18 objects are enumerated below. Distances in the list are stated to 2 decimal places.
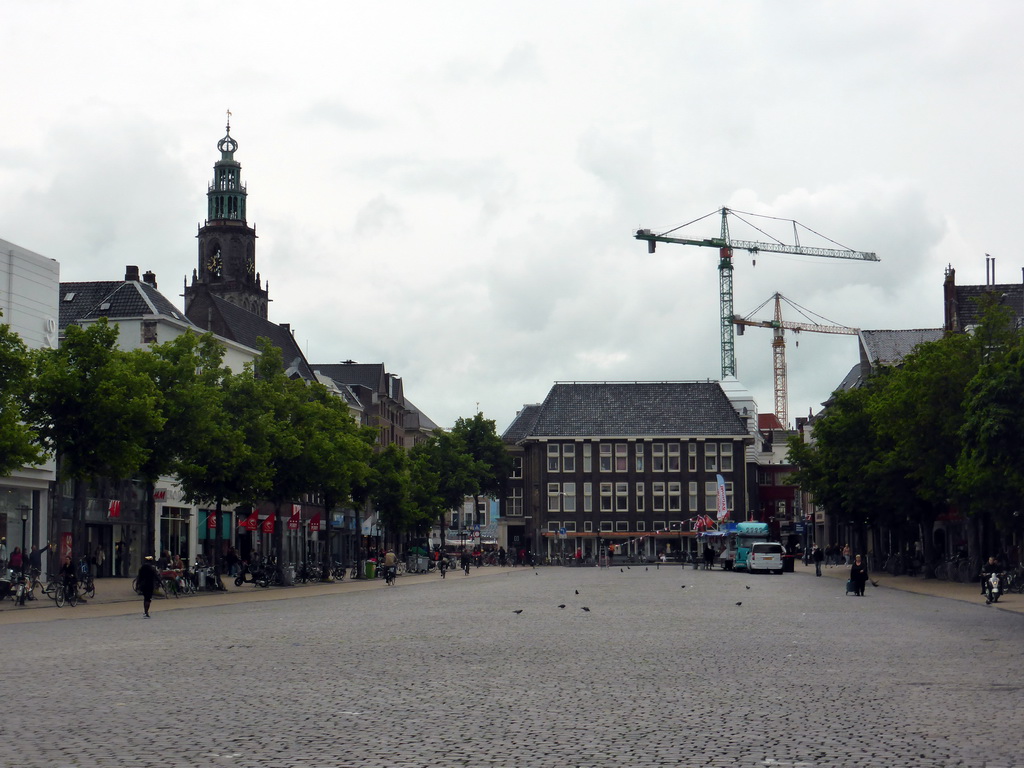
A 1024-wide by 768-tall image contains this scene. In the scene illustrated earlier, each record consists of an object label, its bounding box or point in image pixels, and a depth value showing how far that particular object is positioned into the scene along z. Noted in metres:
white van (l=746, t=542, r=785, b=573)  82.62
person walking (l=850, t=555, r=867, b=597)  47.81
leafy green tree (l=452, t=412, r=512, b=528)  145.62
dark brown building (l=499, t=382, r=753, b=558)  142.62
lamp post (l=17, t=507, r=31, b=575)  58.69
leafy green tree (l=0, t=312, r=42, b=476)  39.62
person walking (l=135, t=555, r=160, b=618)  37.12
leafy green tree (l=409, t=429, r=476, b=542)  126.93
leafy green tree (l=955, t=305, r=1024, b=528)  36.00
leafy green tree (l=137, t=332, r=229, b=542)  51.09
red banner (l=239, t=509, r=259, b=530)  72.64
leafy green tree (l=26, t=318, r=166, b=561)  44.16
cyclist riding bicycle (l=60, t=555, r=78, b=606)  42.66
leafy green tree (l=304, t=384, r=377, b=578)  66.56
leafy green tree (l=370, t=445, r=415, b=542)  94.19
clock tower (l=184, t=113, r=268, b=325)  163.27
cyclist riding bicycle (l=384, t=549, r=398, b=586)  66.12
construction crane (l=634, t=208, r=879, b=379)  190.75
